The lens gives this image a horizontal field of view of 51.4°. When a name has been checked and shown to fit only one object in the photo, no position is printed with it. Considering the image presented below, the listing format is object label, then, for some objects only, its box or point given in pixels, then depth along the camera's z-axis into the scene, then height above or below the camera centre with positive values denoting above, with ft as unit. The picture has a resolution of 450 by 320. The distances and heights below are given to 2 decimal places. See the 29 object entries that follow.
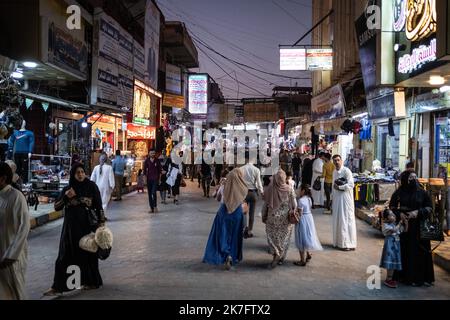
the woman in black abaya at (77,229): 20.22 -3.24
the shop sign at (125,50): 63.68 +14.87
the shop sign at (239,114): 167.55 +15.60
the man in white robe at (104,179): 42.04 -2.12
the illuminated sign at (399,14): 35.14 +11.09
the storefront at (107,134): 64.08 +3.30
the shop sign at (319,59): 77.87 +16.38
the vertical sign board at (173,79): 97.60 +16.50
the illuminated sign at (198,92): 116.88 +16.06
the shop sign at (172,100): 95.96 +11.54
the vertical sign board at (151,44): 73.87 +18.76
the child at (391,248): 22.12 -4.36
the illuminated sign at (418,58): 30.19 +6.99
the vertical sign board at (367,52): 43.45 +10.16
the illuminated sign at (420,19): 29.94 +9.41
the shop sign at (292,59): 75.92 +15.86
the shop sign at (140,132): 83.61 +4.41
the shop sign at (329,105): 65.32 +8.25
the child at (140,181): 70.69 -3.82
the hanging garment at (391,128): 48.60 +3.04
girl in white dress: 26.14 -4.52
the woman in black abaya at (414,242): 22.38 -4.11
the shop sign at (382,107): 43.06 +5.00
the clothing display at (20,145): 43.24 +0.93
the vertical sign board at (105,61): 54.95 +11.60
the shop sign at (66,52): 42.86 +10.29
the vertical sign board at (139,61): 71.05 +14.79
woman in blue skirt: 24.85 -3.94
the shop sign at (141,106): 73.87 +8.33
